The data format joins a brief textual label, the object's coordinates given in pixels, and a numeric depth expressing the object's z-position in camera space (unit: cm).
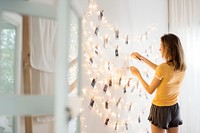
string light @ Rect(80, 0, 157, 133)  253
